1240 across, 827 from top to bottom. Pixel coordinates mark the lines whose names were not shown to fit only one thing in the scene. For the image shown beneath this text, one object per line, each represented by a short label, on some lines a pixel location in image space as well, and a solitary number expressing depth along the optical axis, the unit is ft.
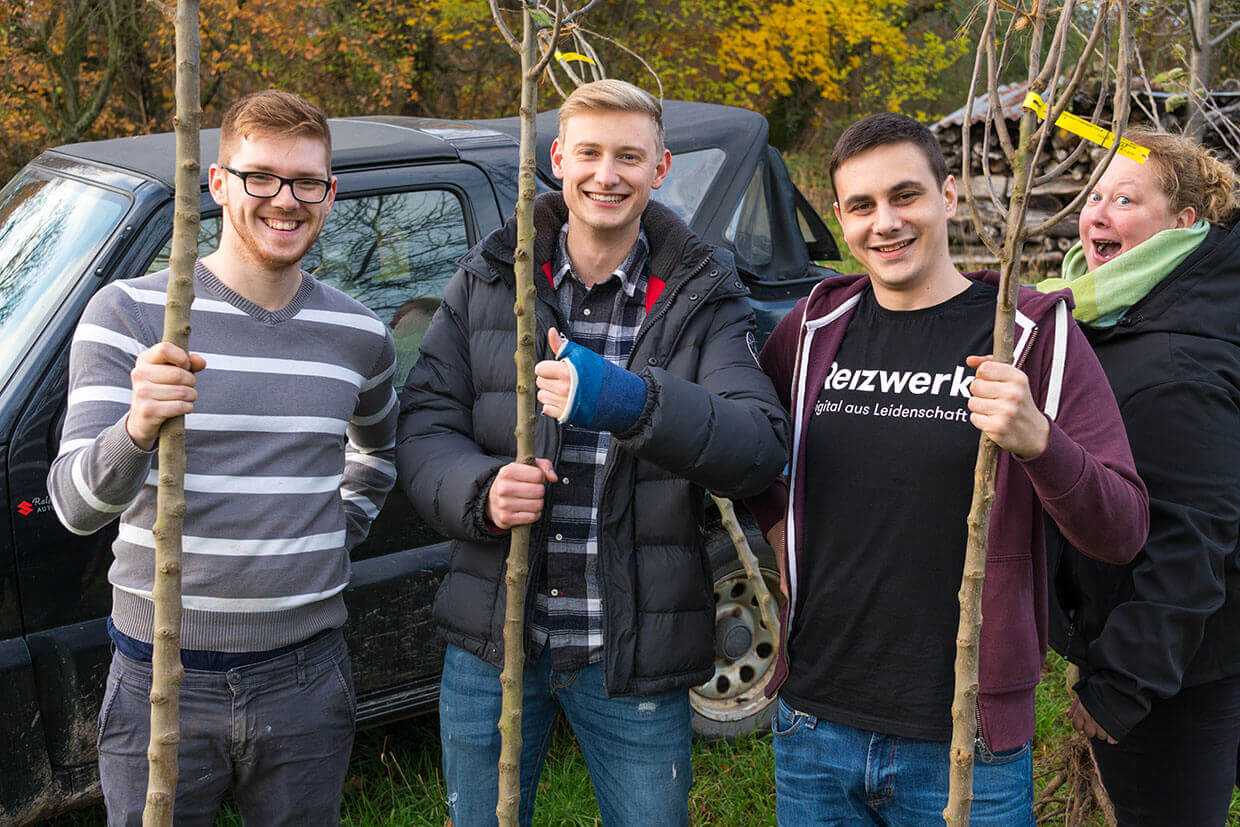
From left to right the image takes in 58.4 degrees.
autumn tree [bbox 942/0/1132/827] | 4.91
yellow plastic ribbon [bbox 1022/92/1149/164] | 5.08
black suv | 9.53
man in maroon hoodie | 6.59
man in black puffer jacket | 7.49
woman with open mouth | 7.39
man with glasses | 7.19
